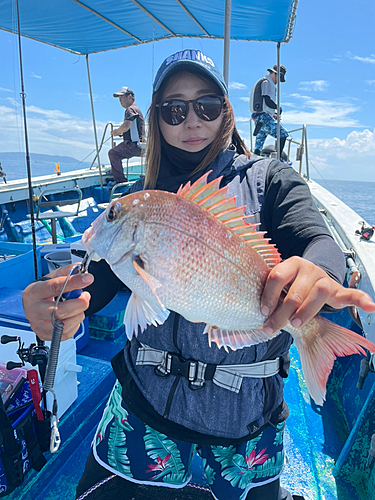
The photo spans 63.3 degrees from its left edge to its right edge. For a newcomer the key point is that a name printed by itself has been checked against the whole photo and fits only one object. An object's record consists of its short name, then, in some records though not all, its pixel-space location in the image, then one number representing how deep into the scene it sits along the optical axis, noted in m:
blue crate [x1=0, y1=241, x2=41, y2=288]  2.91
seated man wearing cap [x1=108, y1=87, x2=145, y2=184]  7.14
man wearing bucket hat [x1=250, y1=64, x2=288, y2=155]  6.66
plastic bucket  2.89
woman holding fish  0.95
